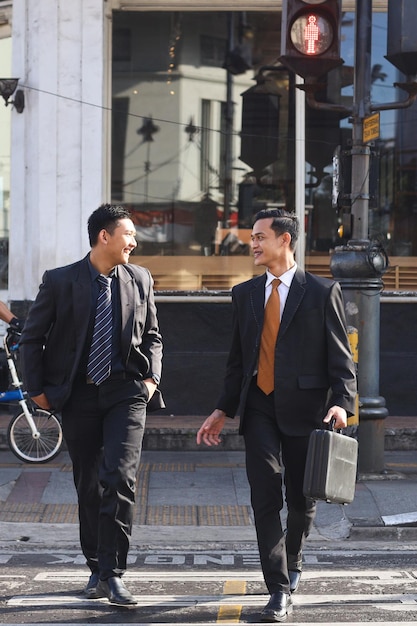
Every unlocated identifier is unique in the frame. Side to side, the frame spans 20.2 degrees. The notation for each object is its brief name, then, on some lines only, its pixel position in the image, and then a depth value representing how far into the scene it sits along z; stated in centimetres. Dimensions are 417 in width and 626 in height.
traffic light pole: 920
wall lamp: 1192
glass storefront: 1240
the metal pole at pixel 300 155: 1244
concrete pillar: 1184
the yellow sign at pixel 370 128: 901
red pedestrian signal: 866
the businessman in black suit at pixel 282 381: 571
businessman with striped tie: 590
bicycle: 1039
